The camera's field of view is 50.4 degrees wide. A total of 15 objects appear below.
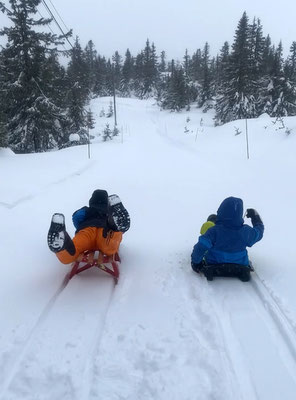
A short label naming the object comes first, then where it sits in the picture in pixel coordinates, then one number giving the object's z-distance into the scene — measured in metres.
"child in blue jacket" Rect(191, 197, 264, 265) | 3.88
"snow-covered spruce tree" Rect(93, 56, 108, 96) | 57.03
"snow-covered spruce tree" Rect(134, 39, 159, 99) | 58.47
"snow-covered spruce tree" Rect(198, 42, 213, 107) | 38.41
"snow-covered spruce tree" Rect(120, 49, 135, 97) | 63.55
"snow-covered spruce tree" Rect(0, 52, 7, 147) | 13.06
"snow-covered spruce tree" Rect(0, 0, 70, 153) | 16.86
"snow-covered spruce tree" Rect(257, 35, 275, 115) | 28.33
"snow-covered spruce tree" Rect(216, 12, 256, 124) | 27.92
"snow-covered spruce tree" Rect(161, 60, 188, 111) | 40.17
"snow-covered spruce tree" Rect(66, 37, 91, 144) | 23.62
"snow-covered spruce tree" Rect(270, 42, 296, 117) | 27.08
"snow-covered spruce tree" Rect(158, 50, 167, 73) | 85.97
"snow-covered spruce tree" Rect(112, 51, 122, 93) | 65.97
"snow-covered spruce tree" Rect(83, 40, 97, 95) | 46.08
